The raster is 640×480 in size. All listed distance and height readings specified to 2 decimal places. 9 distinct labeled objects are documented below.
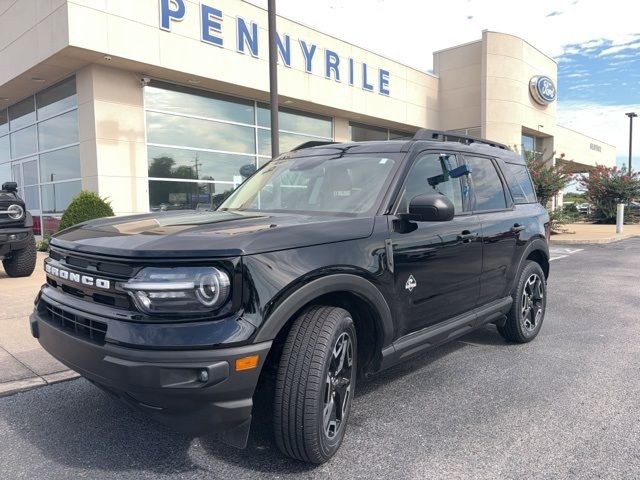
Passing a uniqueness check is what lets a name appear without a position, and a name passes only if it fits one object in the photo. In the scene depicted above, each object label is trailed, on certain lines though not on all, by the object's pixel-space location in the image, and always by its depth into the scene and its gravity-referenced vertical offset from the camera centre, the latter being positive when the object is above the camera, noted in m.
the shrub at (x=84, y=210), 10.95 -0.17
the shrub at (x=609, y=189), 24.70 +0.30
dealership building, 12.08 +3.15
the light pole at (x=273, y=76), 8.80 +2.19
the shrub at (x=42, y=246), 12.62 -1.10
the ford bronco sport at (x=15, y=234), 7.42 -0.47
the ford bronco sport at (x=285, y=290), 2.29 -0.48
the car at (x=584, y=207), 27.69 -0.67
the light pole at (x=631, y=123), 37.81 +5.43
